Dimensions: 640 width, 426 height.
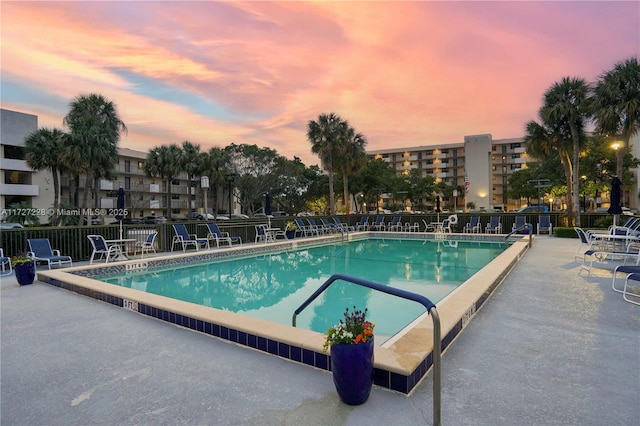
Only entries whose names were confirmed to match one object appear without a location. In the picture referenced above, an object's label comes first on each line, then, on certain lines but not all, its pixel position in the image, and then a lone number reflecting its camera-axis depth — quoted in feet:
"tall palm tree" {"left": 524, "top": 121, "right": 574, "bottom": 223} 61.36
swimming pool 9.29
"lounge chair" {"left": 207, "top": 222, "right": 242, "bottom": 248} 43.90
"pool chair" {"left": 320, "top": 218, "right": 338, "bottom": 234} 63.00
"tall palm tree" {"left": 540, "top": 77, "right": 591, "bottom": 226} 57.47
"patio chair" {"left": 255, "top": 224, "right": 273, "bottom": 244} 50.76
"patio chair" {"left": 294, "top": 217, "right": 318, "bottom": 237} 59.37
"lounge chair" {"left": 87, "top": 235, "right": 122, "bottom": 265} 32.58
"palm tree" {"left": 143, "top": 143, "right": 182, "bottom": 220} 103.32
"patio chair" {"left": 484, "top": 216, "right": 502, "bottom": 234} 62.18
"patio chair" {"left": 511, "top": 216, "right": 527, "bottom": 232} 60.82
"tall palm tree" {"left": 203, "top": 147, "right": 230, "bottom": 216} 105.70
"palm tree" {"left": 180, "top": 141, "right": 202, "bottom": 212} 104.63
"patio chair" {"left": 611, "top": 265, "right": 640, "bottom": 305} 16.00
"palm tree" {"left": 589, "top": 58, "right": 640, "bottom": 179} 50.11
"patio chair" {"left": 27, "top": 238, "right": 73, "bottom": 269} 28.43
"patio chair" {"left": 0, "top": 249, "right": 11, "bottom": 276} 27.35
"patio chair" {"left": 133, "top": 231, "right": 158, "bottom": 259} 36.01
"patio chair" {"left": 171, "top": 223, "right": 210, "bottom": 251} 40.82
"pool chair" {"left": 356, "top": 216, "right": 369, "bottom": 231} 73.28
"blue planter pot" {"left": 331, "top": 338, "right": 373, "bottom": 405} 7.90
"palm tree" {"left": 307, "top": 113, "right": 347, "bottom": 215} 83.30
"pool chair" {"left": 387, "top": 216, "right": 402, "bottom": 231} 71.31
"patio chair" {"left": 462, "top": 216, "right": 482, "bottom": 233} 64.03
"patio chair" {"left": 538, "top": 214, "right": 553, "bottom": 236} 60.80
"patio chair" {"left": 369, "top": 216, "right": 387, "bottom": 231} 72.77
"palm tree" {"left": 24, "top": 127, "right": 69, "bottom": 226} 75.63
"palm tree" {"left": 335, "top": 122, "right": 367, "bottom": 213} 84.58
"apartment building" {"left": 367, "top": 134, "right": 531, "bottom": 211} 179.73
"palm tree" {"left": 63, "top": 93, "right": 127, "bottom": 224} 71.31
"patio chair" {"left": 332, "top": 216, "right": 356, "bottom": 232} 66.61
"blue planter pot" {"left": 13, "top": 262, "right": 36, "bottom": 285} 22.77
